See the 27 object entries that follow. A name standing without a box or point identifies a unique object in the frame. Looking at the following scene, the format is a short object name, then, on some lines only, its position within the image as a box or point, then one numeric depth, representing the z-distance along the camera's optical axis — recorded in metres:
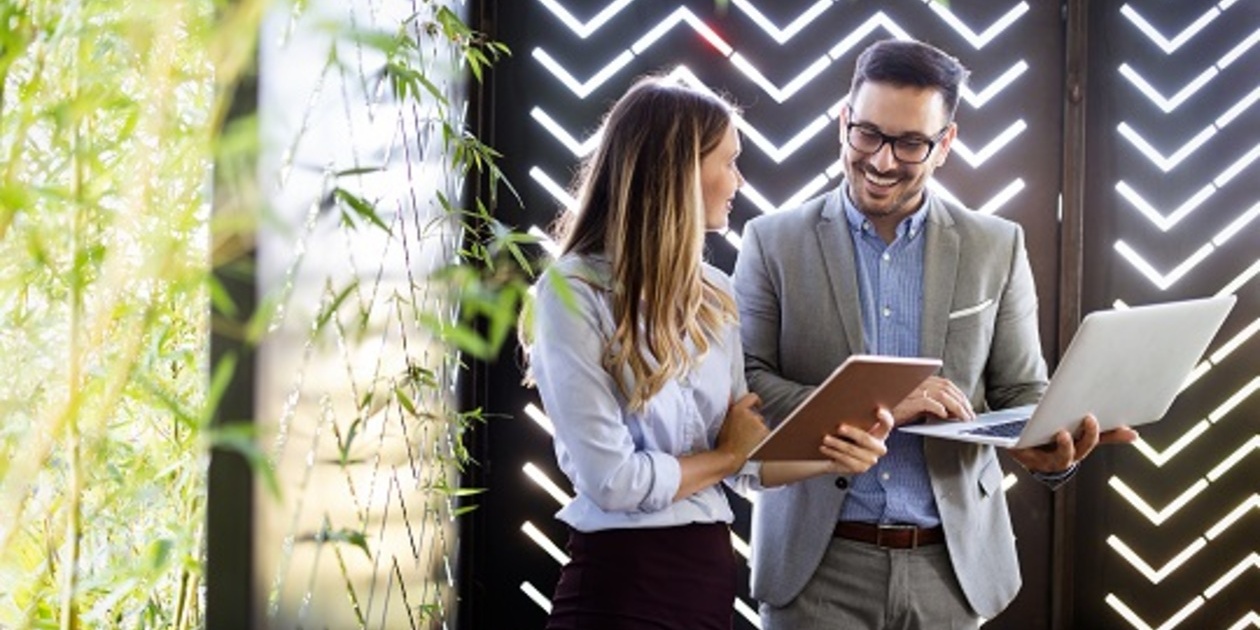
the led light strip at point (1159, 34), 4.05
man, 2.76
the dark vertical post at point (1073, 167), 4.00
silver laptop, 2.47
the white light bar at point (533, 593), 4.05
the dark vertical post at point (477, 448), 3.85
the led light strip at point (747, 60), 3.99
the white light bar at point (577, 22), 3.99
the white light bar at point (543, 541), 4.04
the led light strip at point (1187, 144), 4.05
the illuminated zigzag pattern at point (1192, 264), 4.05
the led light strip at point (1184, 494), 4.09
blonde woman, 2.30
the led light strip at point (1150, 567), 4.10
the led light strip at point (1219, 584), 4.12
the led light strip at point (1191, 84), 4.05
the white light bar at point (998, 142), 4.04
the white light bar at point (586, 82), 3.98
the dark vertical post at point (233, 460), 1.51
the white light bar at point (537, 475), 4.02
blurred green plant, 1.37
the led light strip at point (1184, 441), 4.09
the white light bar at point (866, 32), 4.02
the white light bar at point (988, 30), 4.03
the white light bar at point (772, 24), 4.01
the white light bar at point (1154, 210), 4.05
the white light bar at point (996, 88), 4.03
